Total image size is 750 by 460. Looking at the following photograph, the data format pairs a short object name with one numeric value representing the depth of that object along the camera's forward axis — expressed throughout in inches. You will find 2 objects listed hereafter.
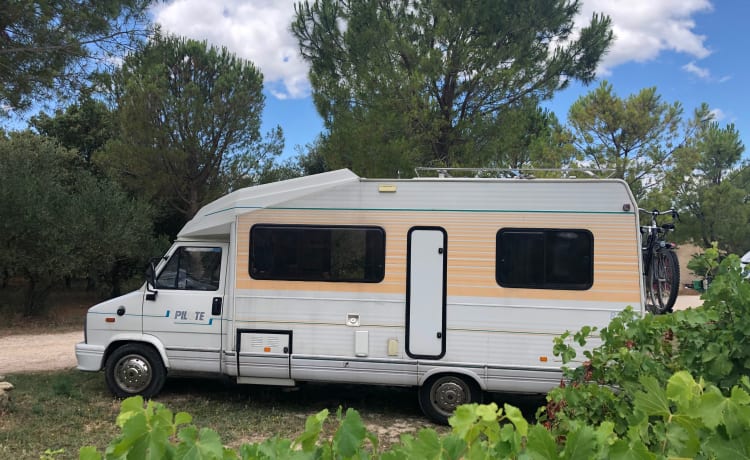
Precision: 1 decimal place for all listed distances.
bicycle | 322.3
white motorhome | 230.1
